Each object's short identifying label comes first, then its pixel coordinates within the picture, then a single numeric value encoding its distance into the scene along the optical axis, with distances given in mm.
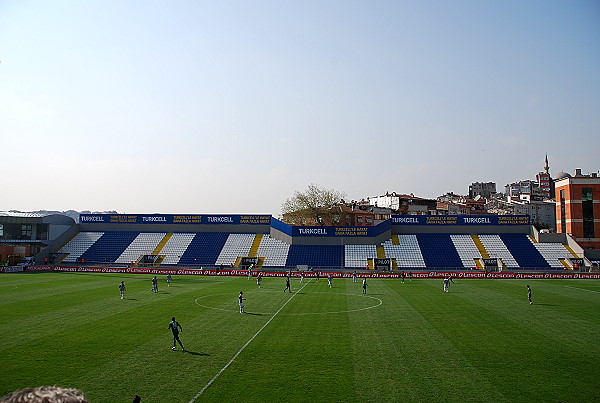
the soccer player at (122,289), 36594
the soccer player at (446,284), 43406
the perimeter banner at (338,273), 60906
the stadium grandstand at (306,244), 69000
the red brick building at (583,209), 76250
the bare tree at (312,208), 111262
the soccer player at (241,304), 29797
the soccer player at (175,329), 19938
